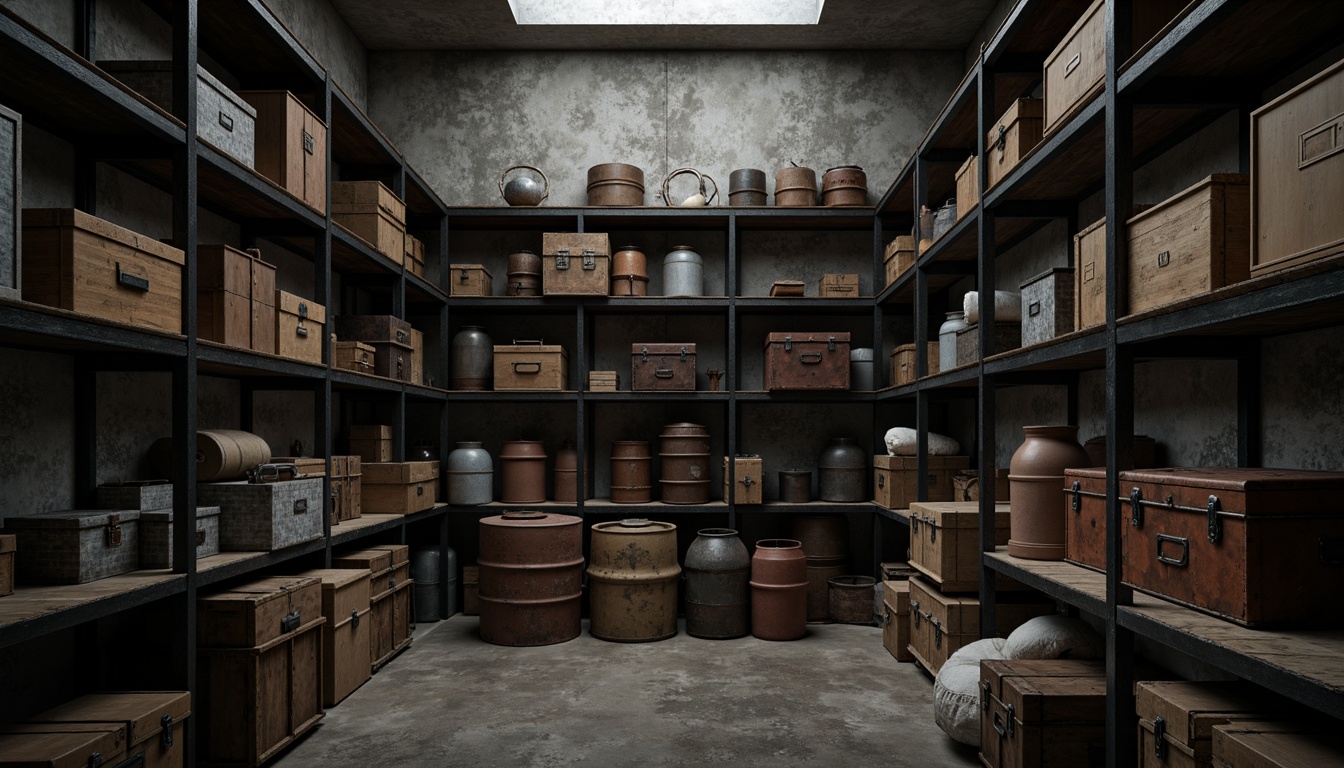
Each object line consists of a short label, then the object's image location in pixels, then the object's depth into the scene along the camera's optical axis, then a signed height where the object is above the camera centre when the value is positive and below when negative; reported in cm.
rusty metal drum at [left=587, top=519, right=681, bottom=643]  620 -141
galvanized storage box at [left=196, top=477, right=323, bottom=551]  408 -56
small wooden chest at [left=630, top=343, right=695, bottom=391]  726 +31
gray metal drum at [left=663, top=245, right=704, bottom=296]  752 +120
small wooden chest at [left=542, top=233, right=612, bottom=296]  726 +122
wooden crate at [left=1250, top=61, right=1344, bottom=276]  209 +62
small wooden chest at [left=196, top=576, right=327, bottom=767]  368 -126
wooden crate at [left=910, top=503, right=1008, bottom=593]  480 -88
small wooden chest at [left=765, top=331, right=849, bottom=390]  717 +35
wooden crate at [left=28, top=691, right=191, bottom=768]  292 -118
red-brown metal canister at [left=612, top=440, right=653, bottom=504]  738 -65
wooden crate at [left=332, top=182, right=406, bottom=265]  596 +143
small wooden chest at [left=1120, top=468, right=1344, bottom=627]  238 -43
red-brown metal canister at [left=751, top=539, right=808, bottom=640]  625 -149
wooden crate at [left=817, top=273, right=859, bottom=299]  758 +108
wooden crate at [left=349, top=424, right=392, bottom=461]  643 -32
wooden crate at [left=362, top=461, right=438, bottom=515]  623 -67
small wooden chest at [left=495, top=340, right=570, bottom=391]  731 +32
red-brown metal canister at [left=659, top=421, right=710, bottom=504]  725 -58
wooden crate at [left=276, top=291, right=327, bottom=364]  448 +43
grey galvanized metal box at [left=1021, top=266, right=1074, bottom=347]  383 +46
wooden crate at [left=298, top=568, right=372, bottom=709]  458 -136
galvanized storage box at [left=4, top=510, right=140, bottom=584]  321 -58
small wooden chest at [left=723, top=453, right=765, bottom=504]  712 -70
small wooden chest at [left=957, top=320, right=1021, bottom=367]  466 +36
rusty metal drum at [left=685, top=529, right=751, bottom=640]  631 -149
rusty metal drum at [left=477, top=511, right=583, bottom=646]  605 -135
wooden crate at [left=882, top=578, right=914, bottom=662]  568 -155
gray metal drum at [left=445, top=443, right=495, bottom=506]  721 -68
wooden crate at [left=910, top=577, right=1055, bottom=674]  466 -127
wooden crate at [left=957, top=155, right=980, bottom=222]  483 +132
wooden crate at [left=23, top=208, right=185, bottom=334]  294 +51
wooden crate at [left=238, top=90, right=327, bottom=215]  449 +148
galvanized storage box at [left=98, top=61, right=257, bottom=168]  366 +142
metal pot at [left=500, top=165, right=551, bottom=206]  757 +197
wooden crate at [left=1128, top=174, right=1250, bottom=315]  260 +53
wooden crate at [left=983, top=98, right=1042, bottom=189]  408 +138
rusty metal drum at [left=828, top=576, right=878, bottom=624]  688 -173
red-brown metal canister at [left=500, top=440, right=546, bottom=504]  735 -65
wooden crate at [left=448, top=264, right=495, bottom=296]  755 +114
